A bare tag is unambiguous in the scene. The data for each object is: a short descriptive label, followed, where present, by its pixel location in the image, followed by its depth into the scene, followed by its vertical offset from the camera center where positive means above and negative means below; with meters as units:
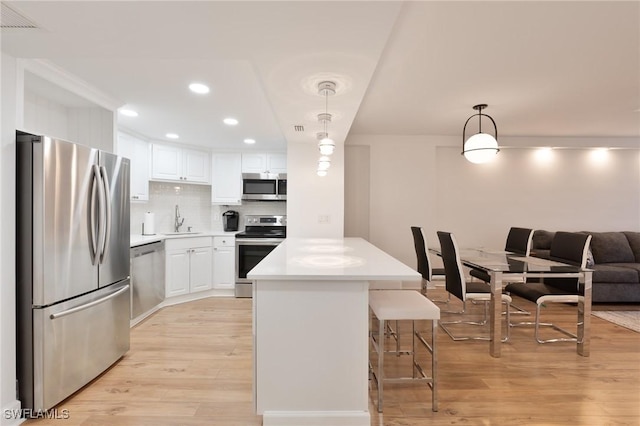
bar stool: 1.89 -0.62
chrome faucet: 4.98 -0.20
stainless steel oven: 4.55 -0.58
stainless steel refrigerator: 1.87 -0.35
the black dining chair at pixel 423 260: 3.49 -0.56
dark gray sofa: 4.04 -0.70
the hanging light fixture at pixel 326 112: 2.15 +0.82
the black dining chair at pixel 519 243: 3.82 -0.40
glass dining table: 2.67 -0.63
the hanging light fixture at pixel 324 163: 3.01 +0.45
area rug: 3.36 -1.19
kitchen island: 1.77 -0.75
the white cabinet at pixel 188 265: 4.14 -0.75
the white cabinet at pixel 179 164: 4.46 +0.67
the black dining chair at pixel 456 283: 2.88 -0.67
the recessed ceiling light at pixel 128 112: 3.27 +1.00
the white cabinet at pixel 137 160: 3.87 +0.64
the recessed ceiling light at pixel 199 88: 2.64 +1.02
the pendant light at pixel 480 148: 3.22 +0.63
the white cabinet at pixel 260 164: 5.14 +0.74
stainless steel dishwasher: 3.39 -0.76
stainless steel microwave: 5.02 +0.39
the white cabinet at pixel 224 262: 4.69 -0.76
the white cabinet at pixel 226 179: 5.10 +0.49
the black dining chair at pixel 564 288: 2.91 -0.75
